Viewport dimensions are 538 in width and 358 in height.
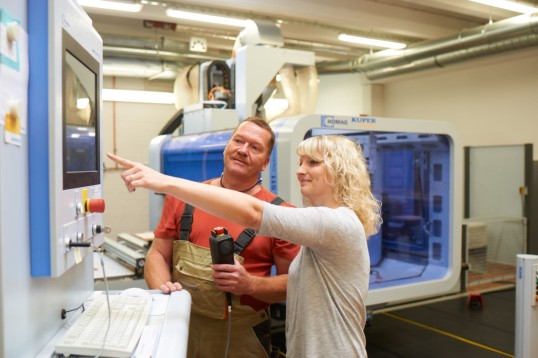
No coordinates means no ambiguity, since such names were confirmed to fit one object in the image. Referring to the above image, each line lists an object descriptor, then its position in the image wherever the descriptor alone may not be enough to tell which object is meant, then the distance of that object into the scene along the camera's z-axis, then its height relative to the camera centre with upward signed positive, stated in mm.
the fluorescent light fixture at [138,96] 7770 +1254
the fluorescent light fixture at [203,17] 5945 +1921
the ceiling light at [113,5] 5523 +1913
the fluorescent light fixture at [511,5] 5602 +1949
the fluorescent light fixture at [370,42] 7145 +1969
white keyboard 1112 -378
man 1879 -355
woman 1353 -150
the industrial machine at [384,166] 2834 +62
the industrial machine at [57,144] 1135 +73
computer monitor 1246 +161
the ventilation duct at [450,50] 5694 +1648
